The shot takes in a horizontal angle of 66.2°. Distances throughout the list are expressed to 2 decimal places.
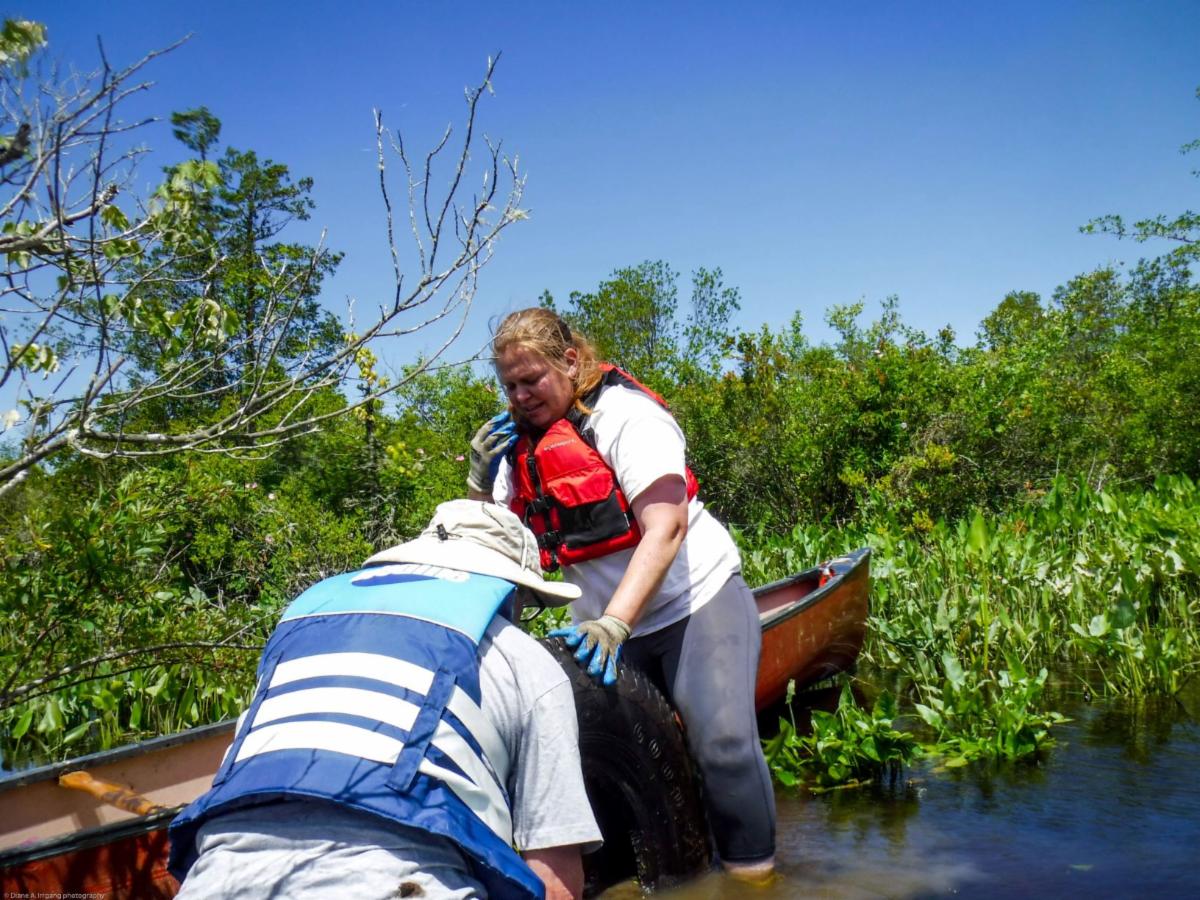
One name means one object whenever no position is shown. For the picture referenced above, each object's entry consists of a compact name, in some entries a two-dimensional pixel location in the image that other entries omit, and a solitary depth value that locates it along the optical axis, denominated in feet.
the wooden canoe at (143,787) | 8.66
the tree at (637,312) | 69.36
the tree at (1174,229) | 47.44
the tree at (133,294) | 8.48
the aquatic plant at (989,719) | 13.89
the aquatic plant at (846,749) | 13.58
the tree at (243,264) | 9.67
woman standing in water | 9.62
